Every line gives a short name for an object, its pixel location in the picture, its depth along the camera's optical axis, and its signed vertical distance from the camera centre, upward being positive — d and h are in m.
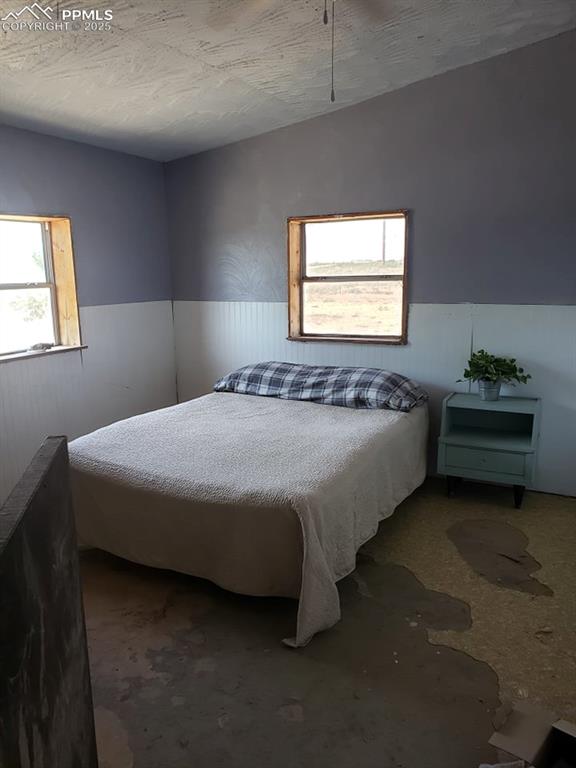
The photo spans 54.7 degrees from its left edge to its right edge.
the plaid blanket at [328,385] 3.49 -0.71
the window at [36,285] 3.57 -0.04
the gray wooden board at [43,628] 0.81 -0.60
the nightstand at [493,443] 3.23 -0.97
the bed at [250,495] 2.16 -0.92
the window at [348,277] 3.86 +0.01
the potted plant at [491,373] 3.41 -0.58
